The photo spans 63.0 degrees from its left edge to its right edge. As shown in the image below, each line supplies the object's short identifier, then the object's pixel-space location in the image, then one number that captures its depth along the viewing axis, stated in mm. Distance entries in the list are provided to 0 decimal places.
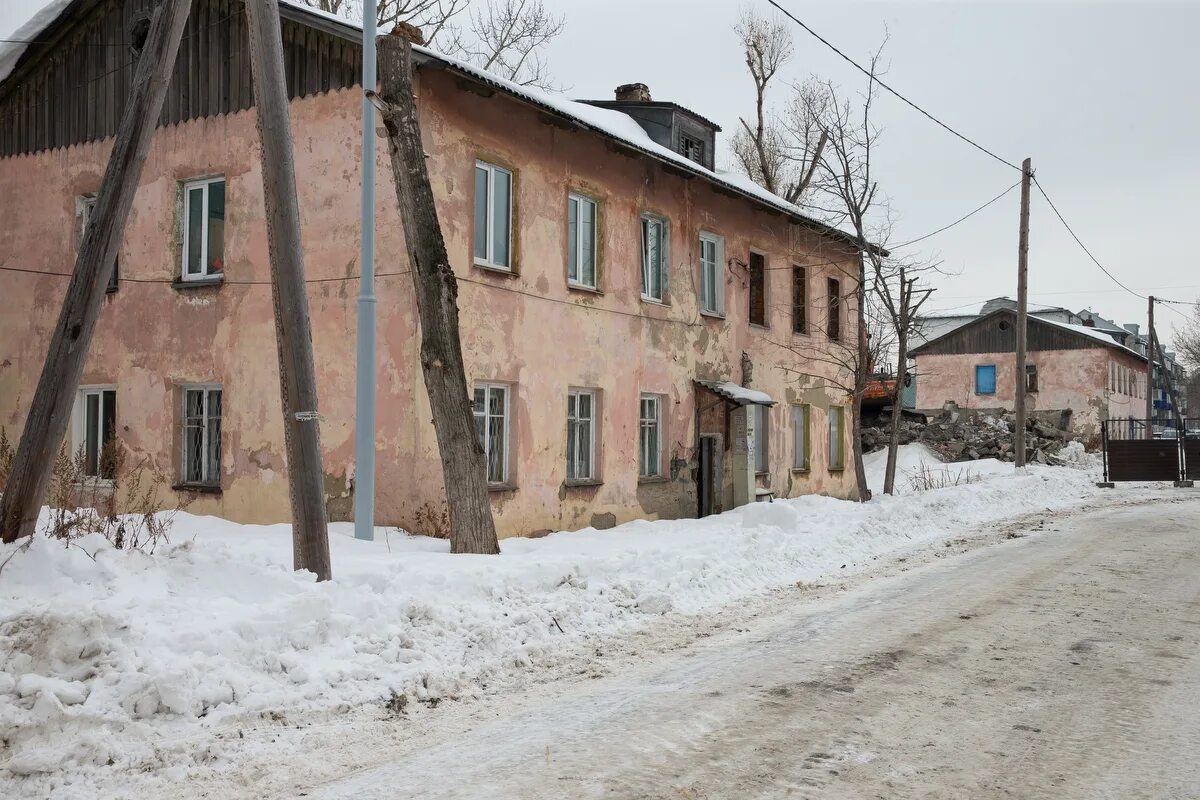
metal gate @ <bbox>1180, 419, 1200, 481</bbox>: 26656
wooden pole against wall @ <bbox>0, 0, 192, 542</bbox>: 6828
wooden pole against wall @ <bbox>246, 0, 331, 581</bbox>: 7352
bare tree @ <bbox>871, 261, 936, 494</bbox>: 19219
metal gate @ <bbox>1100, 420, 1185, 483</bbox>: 26672
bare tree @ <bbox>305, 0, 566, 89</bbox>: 24875
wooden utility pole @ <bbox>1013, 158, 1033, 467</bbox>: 24844
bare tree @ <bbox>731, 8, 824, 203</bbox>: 32281
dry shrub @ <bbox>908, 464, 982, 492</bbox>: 22130
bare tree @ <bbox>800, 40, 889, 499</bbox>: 19047
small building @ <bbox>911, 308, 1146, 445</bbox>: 44188
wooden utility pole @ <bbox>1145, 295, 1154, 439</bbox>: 37406
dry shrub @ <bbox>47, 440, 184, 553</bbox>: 12194
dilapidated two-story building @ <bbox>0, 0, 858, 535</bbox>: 11992
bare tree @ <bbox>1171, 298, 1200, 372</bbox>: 73250
